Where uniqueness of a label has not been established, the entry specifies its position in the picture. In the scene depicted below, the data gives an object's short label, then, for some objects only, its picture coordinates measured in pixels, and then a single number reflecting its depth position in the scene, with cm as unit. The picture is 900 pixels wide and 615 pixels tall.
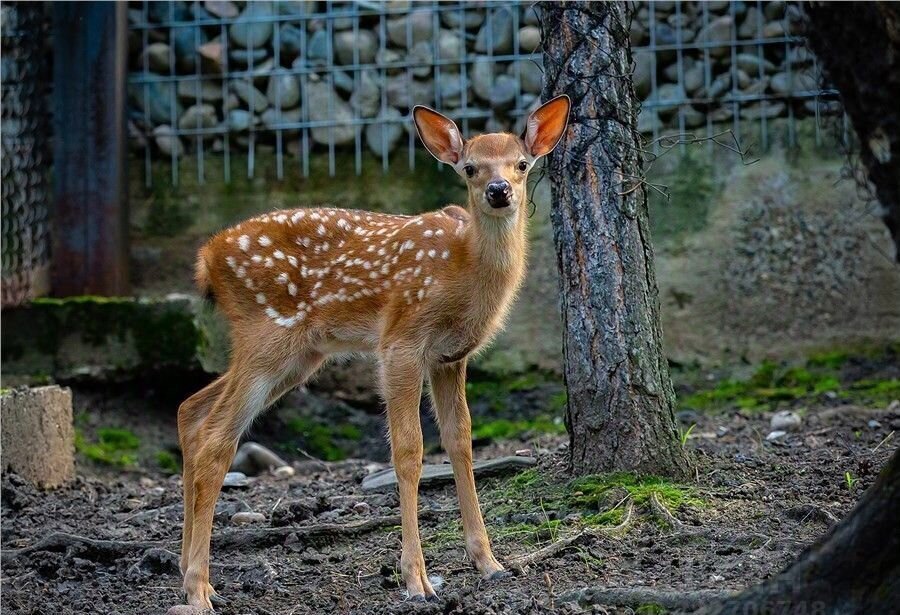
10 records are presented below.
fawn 1021
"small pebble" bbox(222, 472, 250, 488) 1403
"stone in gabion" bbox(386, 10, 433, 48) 1869
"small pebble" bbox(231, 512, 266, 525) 1209
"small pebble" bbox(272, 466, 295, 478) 1530
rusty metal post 1811
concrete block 1352
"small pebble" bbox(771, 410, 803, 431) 1451
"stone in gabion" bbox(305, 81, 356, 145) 1877
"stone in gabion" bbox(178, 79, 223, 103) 1905
